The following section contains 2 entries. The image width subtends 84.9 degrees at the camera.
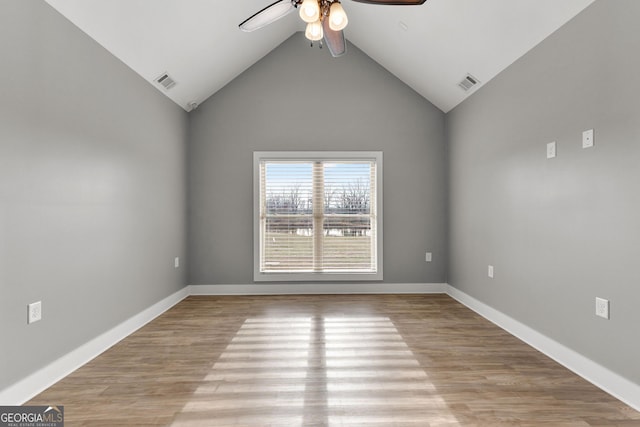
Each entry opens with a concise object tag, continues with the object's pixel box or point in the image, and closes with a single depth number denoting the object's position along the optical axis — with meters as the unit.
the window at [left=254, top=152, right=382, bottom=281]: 4.79
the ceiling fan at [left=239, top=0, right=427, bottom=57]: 2.05
